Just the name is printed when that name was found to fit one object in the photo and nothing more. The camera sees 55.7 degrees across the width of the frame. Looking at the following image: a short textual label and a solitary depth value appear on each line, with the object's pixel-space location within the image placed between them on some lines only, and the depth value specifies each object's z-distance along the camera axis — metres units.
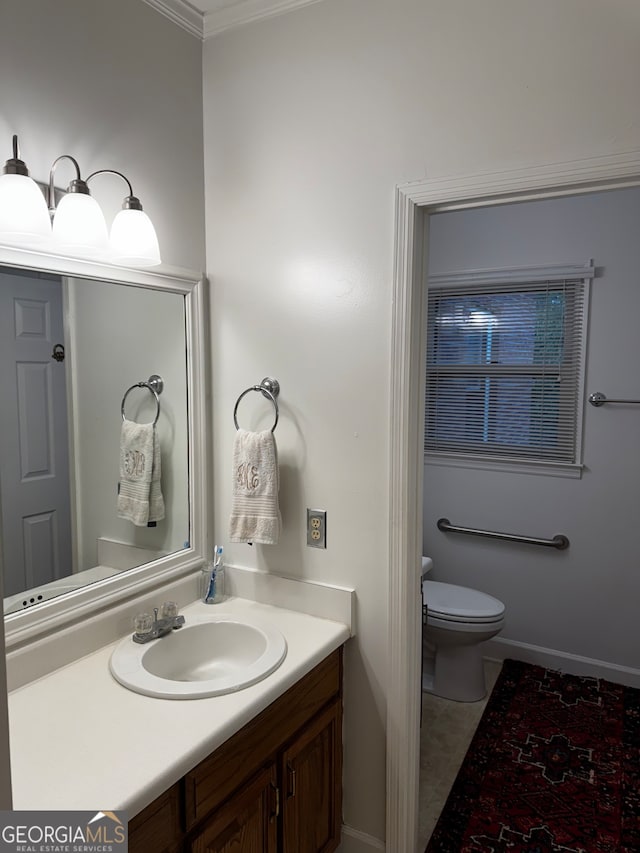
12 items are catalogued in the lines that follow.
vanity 1.17
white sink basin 1.48
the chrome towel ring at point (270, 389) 1.94
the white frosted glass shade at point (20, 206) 1.33
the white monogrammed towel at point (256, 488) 1.87
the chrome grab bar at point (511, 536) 2.99
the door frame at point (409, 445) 1.59
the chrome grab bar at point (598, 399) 2.84
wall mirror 1.50
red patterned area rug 2.02
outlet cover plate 1.90
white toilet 2.78
